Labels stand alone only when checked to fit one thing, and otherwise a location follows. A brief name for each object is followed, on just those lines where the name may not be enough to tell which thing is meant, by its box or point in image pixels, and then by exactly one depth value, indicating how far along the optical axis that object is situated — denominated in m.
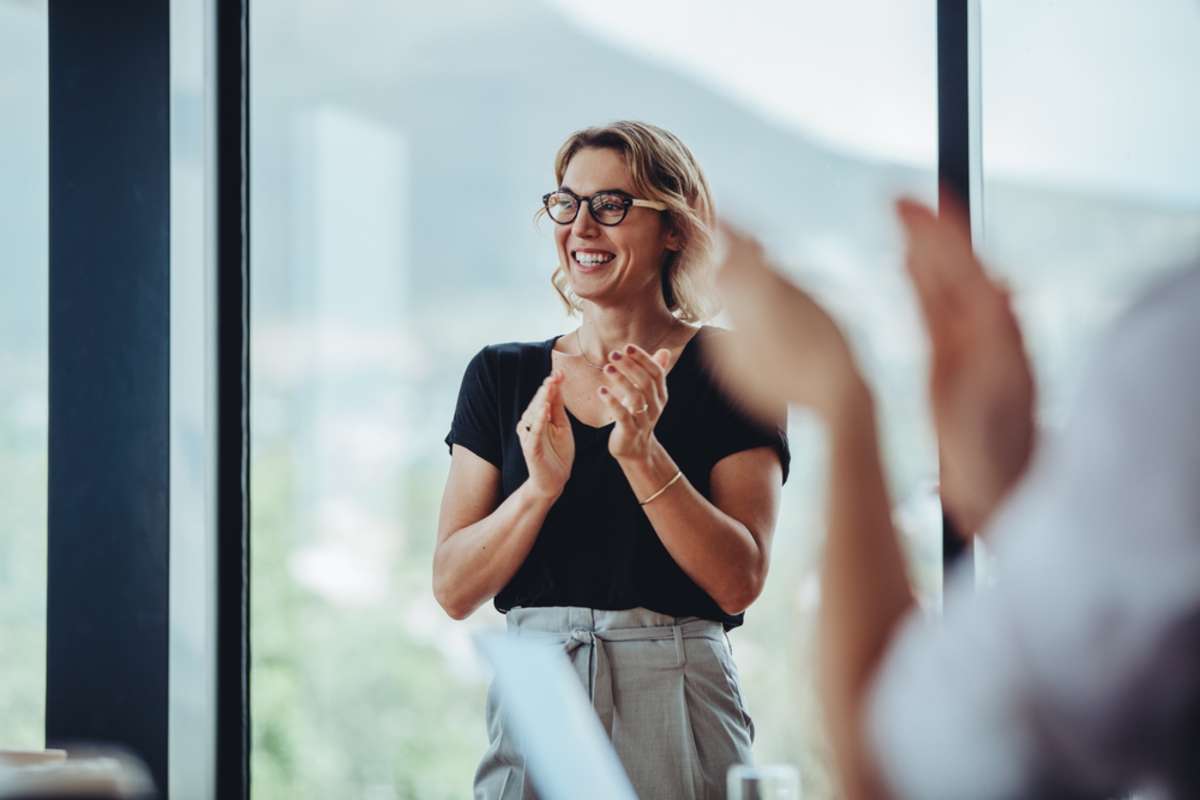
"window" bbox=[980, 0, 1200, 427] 3.32
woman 3.15
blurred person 1.88
